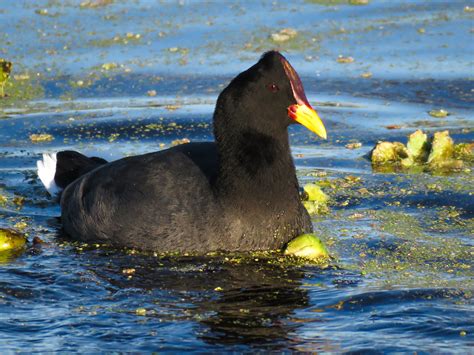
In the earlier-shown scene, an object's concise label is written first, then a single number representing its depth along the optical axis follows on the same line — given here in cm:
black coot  1465
